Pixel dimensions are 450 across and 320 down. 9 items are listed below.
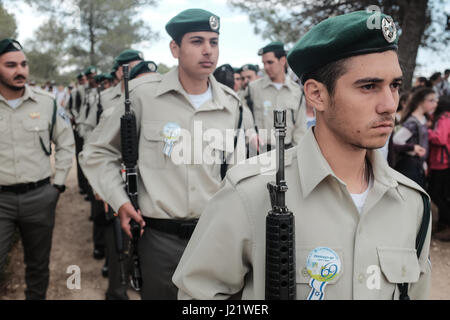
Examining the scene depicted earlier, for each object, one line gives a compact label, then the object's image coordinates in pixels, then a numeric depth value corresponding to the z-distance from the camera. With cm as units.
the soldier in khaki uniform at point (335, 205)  136
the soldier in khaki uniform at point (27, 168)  352
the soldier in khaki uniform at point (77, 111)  738
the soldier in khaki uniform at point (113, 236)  358
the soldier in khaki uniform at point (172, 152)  262
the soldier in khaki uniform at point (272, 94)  548
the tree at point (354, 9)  891
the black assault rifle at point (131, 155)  263
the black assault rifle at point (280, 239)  124
